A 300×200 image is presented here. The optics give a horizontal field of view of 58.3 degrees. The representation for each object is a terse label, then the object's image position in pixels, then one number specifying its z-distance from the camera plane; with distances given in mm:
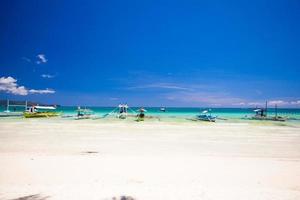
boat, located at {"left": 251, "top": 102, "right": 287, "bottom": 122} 50850
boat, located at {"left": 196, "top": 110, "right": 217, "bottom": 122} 44656
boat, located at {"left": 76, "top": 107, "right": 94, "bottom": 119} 51969
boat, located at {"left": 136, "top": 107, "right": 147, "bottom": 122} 46844
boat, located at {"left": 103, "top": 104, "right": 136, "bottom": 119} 51522
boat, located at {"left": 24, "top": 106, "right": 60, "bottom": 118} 48438
